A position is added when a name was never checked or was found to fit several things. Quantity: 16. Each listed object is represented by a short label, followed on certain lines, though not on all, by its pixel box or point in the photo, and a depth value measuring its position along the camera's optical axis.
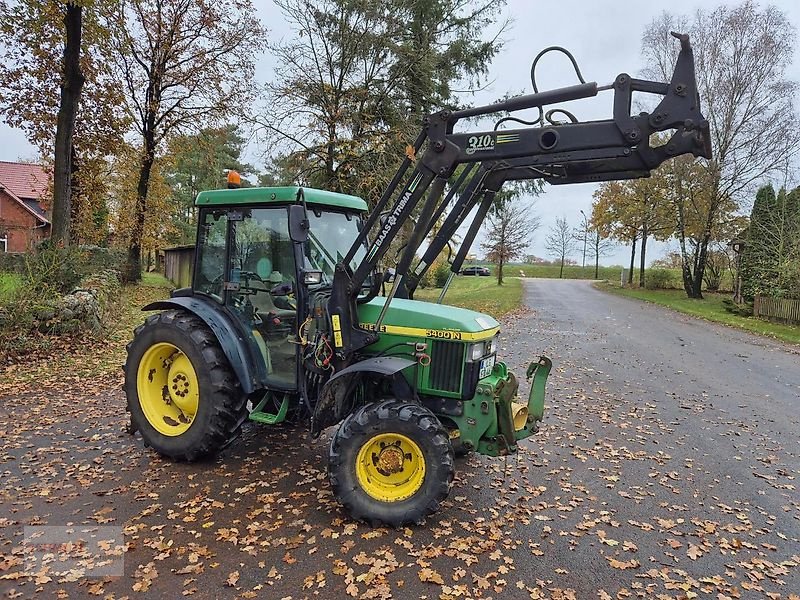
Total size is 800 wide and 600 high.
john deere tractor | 3.53
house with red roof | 31.27
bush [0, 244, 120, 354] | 8.14
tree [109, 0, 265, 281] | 17.89
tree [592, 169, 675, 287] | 26.84
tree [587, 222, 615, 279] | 47.32
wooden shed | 15.81
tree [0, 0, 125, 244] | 11.29
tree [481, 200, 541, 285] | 31.95
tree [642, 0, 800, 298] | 21.14
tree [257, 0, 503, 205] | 14.38
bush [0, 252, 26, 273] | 11.10
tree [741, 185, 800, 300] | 17.48
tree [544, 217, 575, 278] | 51.49
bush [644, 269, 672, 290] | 32.91
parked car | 53.71
